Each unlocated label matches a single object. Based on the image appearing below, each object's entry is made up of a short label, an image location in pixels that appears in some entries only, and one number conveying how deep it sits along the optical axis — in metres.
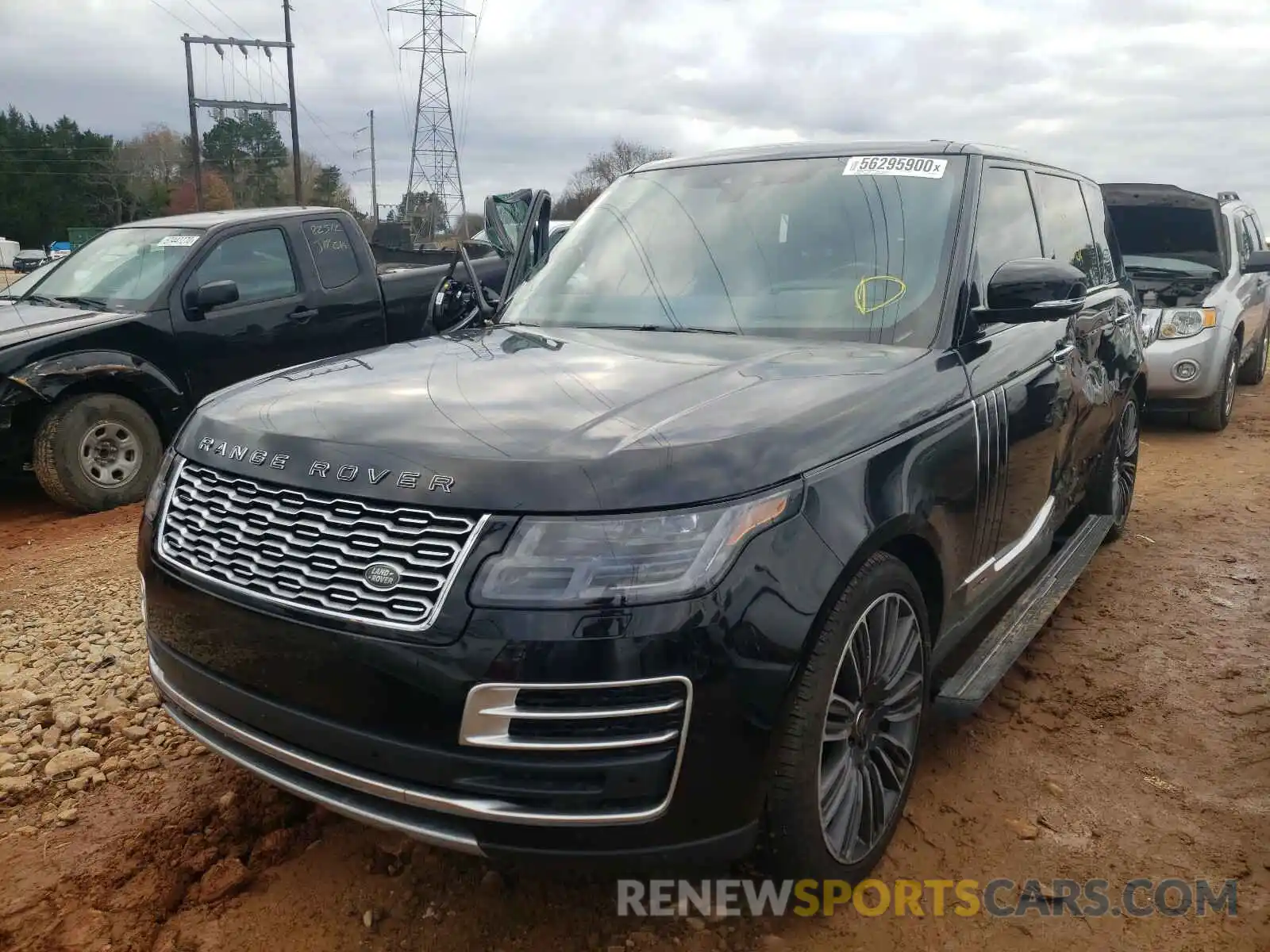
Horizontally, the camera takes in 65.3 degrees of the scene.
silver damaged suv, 8.55
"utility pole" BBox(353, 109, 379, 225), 61.34
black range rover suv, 1.92
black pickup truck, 5.97
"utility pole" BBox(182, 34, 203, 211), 35.56
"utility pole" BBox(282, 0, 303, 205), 33.47
